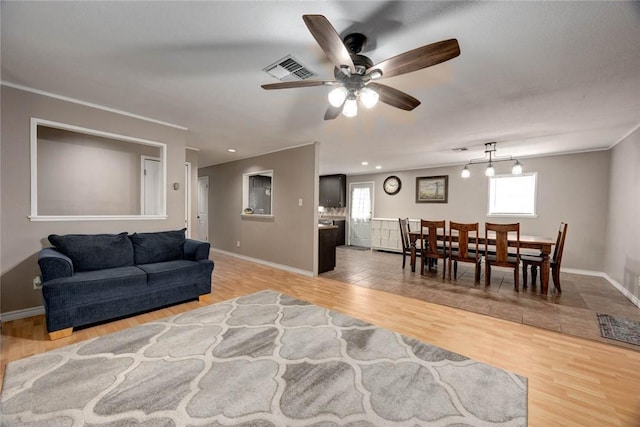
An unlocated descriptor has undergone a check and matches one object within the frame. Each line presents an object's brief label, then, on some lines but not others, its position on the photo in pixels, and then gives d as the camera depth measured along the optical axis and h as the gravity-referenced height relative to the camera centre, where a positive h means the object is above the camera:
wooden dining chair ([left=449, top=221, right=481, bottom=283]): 4.05 -0.63
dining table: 3.65 -0.51
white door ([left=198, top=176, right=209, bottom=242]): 7.25 -0.05
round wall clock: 7.55 +0.72
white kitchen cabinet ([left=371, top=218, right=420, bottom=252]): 7.21 -0.71
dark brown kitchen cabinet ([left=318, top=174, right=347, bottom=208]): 8.52 +0.59
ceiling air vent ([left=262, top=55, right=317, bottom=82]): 2.05 +1.16
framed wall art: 6.67 +0.56
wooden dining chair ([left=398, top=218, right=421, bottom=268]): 5.12 -0.57
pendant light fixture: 4.50 +1.15
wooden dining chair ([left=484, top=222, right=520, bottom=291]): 3.75 -0.62
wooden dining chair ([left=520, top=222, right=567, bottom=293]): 3.78 -0.73
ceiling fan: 1.35 +0.88
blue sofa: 2.34 -0.74
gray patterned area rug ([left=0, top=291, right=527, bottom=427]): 1.49 -1.21
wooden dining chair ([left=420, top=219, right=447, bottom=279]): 4.46 -0.59
